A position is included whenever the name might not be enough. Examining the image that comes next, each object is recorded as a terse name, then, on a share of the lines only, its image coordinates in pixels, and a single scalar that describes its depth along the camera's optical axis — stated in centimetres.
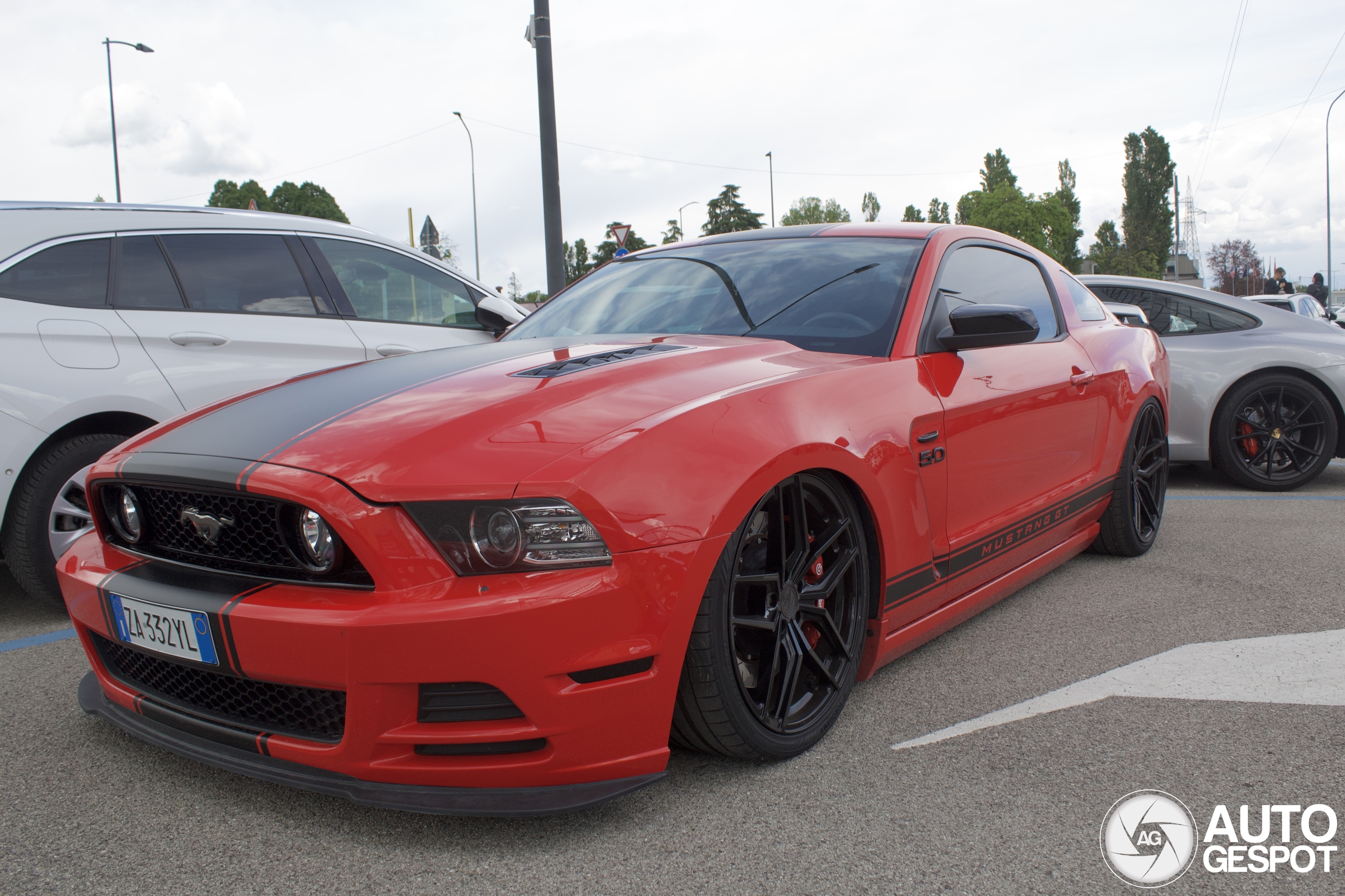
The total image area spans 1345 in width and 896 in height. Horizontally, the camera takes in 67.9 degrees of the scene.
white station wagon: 347
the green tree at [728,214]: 7719
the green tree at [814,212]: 9638
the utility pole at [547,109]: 858
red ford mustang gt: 182
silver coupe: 596
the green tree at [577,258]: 8138
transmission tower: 8812
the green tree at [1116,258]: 8225
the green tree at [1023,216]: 7938
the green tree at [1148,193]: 8212
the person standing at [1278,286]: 1759
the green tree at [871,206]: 11575
